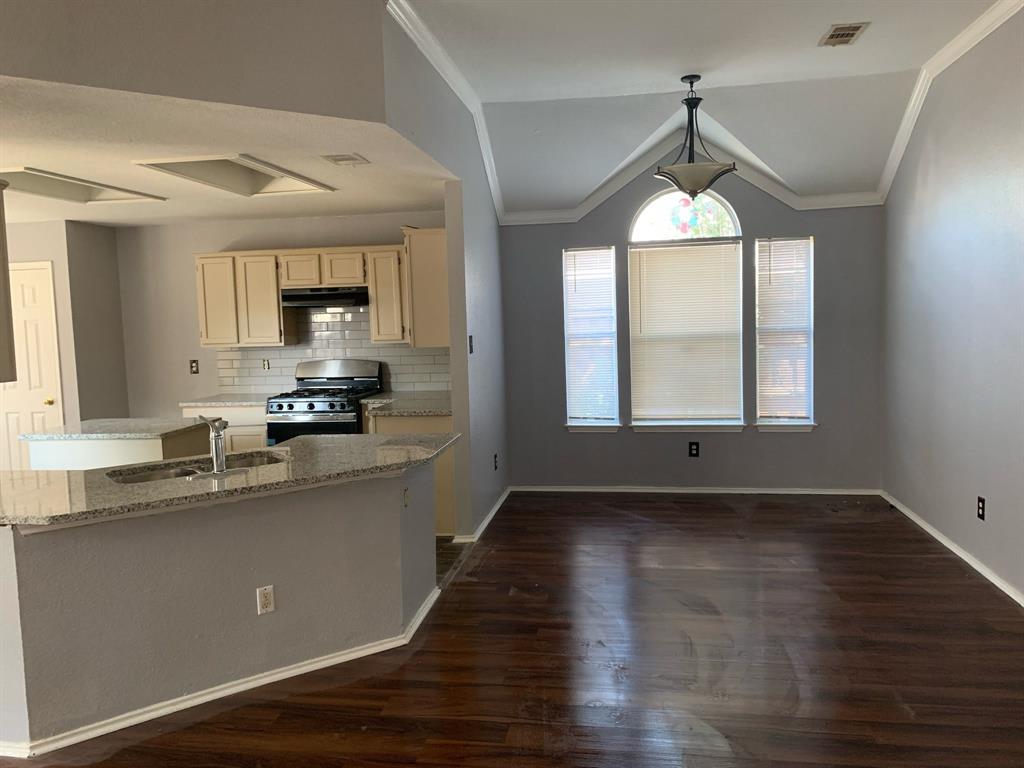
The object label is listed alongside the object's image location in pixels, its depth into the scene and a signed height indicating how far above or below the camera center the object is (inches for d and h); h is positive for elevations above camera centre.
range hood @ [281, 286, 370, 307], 214.5 +17.5
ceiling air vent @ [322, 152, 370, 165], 149.8 +42.2
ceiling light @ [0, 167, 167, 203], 162.6 +44.5
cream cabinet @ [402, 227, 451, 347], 196.7 +19.2
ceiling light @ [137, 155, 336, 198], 153.9 +44.4
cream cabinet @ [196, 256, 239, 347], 221.9 +18.7
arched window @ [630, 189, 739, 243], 227.1 +40.4
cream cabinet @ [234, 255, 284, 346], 220.4 +17.7
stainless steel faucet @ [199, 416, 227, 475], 115.1 -14.4
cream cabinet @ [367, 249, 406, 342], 212.5 +17.8
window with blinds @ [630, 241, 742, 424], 228.2 +3.6
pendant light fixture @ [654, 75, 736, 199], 158.1 +38.3
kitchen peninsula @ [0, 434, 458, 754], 96.0 -34.1
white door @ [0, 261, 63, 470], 220.8 -1.4
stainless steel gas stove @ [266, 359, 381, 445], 203.5 -17.3
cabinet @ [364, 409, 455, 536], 186.4 -27.3
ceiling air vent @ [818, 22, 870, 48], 148.1 +65.6
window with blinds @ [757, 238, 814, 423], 223.9 +3.8
